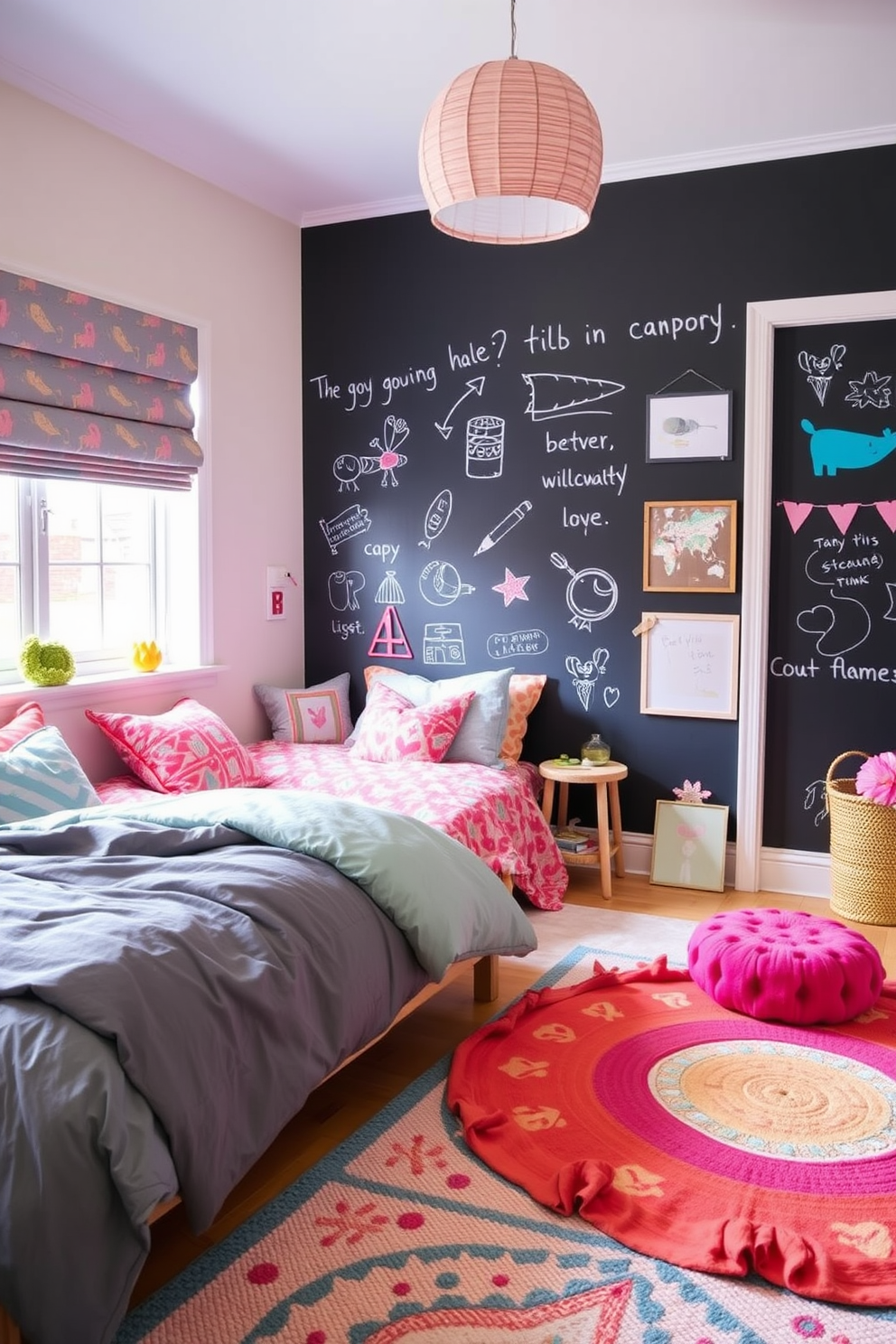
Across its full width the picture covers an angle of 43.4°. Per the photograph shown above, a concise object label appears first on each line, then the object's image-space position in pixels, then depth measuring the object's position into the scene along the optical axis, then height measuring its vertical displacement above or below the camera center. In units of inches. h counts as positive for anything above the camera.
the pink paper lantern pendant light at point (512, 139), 94.8 +39.4
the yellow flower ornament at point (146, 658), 165.6 -8.6
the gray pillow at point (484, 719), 174.4 -18.6
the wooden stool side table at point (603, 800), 169.8 -31.3
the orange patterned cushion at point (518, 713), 181.3 -18.1
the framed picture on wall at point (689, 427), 170.9 +26.6
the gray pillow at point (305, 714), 189.6 -19.3
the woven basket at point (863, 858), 155.9 -36.1
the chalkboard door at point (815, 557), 163.5 +6.5
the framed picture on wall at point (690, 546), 171.5 +8.4
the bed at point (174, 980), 64.5 -28.3
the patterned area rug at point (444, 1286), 73.1 -47.1
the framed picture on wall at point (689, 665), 172.9 -10.0
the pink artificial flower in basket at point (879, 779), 153.3 -24.5
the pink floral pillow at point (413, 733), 172.2 -20.4
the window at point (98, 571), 149.6 +4.1
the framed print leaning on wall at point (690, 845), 172.2 -37.9
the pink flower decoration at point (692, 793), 175.6 -30.1
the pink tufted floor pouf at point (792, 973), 117.8 -39.4
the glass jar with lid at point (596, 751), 176.2 -23.6
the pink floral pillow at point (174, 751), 152.0 -20.9
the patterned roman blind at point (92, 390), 141.3 +28.3
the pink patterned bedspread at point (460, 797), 149.7 -27.1
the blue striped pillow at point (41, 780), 123.3 -20.5
